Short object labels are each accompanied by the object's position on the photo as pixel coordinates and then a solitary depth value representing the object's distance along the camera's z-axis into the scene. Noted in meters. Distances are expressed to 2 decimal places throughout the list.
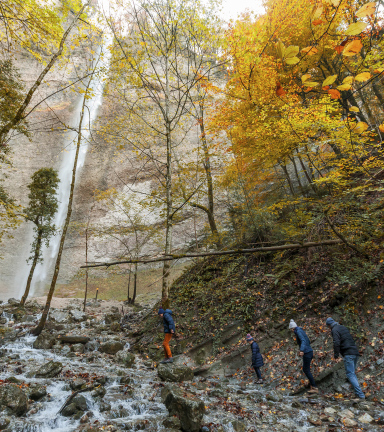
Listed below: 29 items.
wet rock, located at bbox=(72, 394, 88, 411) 4.38
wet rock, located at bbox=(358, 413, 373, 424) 3.65
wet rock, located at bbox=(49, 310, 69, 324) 11.73
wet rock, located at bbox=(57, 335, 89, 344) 8.66
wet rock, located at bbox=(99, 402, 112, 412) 4.41
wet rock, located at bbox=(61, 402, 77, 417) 4.23
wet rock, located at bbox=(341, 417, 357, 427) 3.62
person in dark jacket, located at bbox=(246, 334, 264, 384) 5.64
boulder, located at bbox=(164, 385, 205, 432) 3.80
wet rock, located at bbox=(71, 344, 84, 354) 7.94
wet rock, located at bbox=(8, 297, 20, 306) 15.16
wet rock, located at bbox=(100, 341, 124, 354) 8.06
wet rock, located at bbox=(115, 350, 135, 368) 6.97
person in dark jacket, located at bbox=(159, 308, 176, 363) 7.01
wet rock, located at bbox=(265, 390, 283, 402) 4.76
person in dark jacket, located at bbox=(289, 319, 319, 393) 4.86
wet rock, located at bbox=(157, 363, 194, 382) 5.82
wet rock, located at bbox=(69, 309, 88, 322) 12.11
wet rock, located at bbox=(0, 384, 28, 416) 4.07
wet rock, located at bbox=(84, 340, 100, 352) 8.23
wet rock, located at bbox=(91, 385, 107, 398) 4.79
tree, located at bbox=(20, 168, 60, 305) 16.14
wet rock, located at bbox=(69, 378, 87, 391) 5.15
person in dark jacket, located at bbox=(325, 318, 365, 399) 4.38
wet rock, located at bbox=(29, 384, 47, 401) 4.66
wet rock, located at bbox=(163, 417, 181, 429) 3.86
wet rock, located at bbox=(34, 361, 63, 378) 5.67
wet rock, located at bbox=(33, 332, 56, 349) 8.07
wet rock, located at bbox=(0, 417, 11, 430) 3.69
